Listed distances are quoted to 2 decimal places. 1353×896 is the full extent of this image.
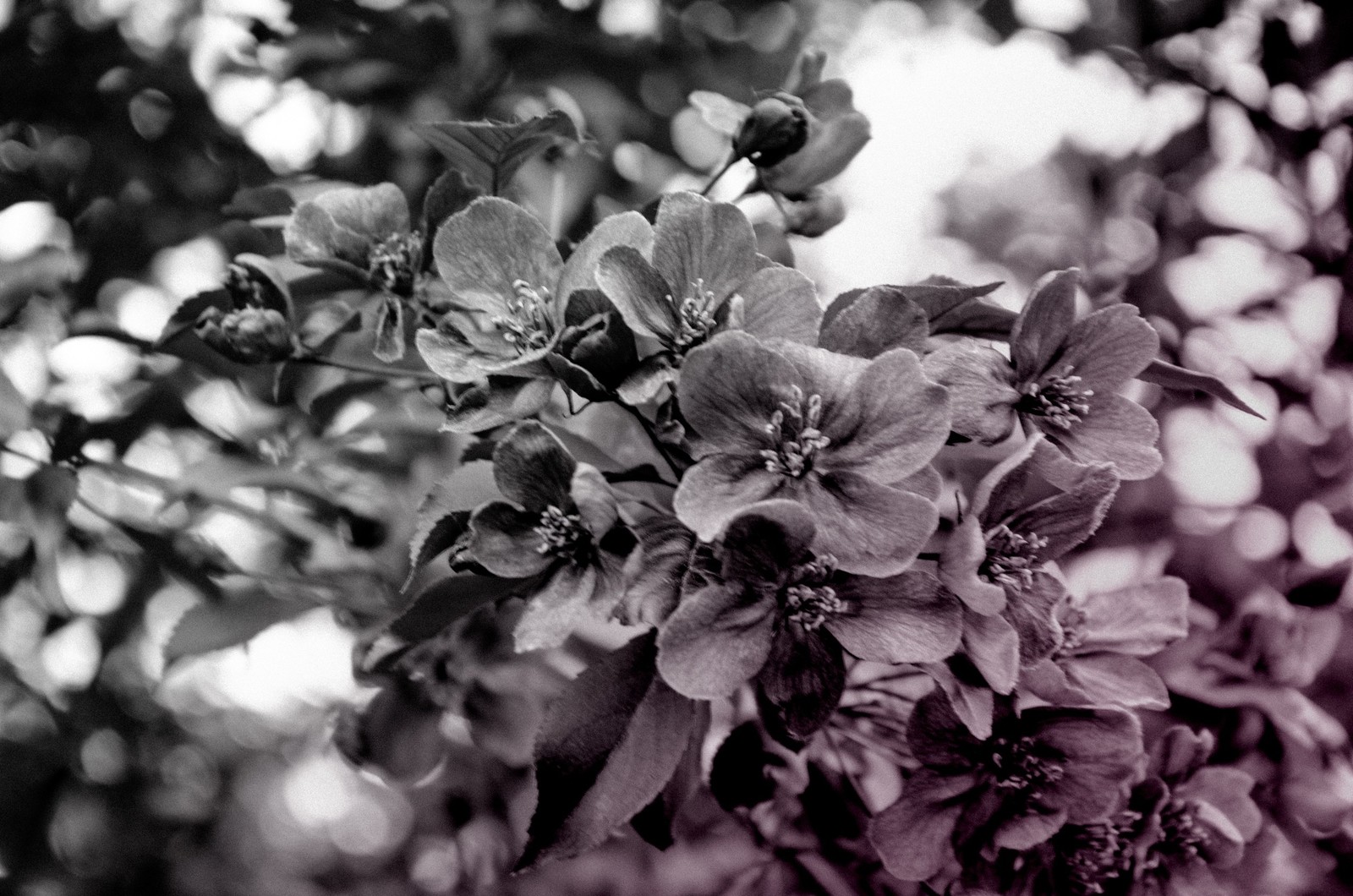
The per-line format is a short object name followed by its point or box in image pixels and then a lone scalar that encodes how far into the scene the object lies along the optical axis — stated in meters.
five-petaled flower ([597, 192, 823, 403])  0.33
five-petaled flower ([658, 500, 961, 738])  0.31
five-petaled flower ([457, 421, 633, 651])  0.32
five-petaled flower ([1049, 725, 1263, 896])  0.36
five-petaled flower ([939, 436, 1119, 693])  0.33
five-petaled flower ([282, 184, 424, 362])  0.36
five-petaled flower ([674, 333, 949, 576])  0.32
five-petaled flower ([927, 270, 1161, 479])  0.34
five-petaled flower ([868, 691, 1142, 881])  0.35
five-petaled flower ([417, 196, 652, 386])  0.34
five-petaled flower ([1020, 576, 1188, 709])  0.35
